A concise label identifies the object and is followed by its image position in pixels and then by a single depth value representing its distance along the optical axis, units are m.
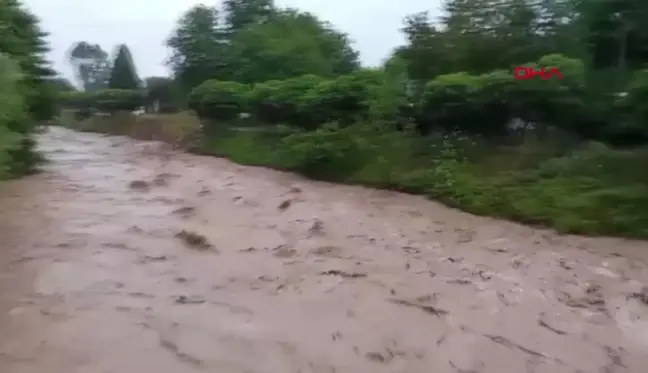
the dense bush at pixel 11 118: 9.83
